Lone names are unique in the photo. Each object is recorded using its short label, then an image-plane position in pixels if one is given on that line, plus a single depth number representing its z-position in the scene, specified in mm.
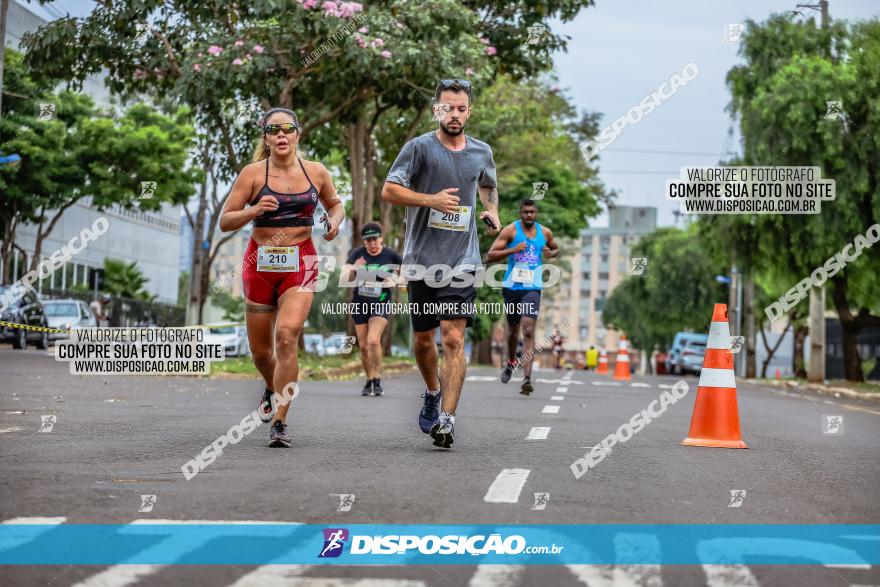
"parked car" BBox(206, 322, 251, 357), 51906
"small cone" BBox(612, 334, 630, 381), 27922
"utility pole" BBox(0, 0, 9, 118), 28000
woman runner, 8469
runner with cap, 15695
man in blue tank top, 15648
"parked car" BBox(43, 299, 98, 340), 38344
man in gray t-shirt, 8383
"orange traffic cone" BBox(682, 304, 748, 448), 9523
